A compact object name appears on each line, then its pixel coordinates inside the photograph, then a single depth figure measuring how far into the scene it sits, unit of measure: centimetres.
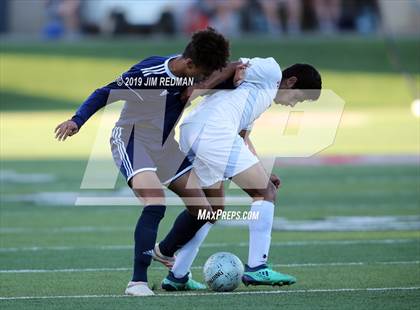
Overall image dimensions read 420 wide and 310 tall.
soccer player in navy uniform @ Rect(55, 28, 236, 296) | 1608
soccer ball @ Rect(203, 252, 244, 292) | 1669
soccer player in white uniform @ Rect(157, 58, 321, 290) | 1669
